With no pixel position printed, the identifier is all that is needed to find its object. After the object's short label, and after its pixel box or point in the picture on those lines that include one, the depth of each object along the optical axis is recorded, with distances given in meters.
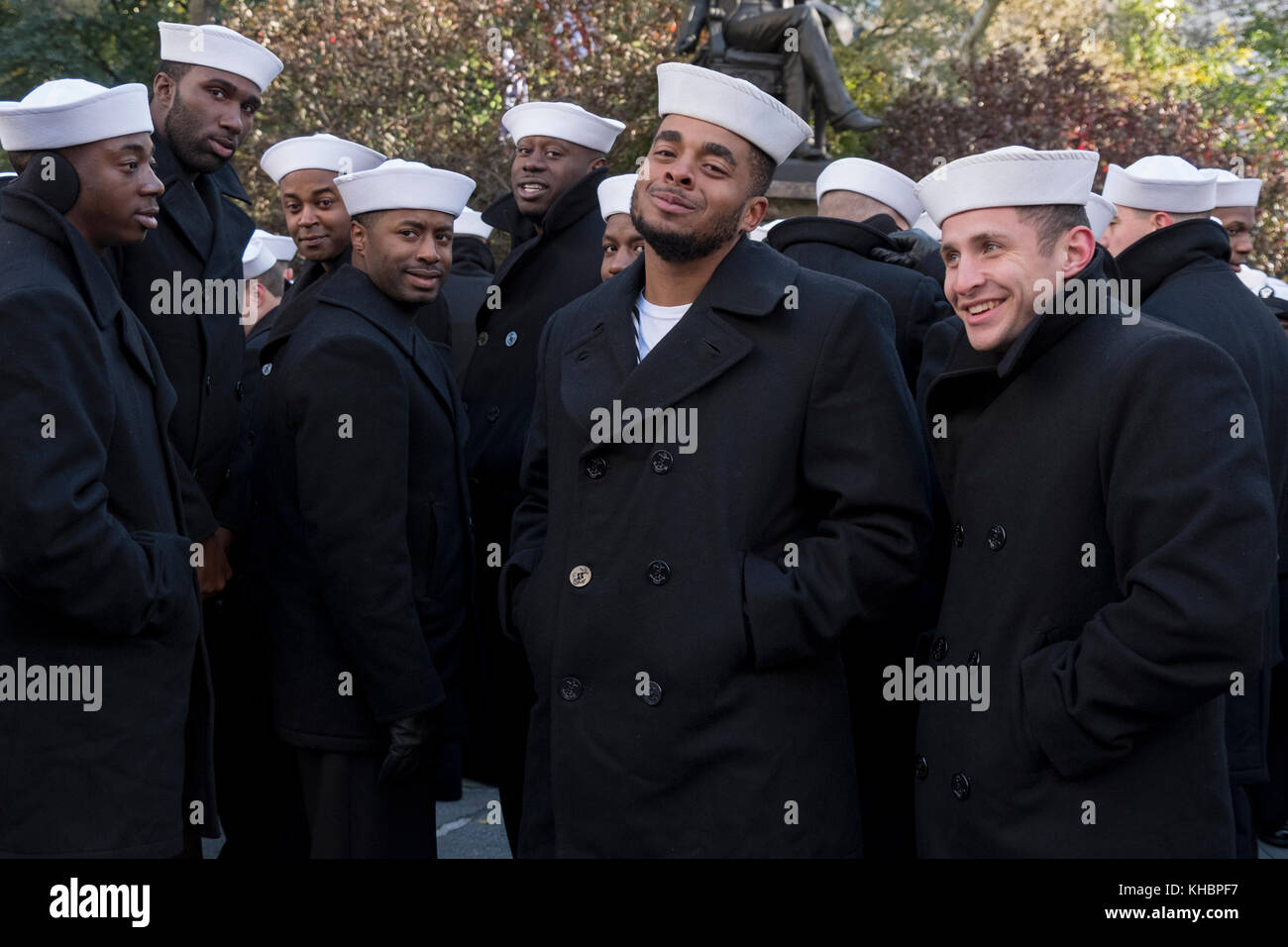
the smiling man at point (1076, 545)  2.56
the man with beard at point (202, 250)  4.26
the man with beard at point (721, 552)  3.03
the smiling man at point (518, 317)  4.69
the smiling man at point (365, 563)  3.84
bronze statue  11.91
